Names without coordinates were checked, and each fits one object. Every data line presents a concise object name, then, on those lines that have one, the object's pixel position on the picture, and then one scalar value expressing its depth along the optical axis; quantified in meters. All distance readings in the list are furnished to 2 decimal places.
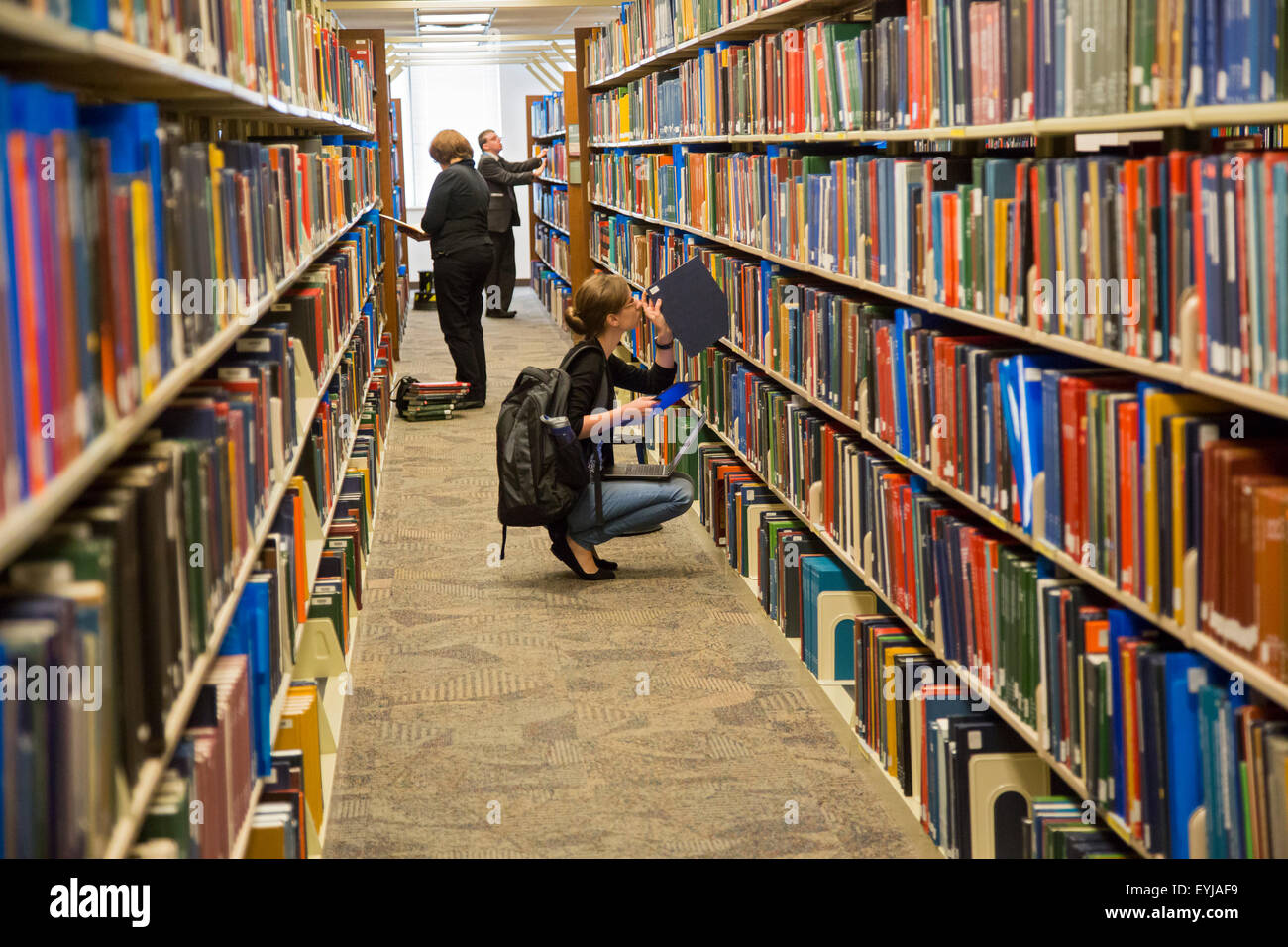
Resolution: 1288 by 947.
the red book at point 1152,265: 1.94
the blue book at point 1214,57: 1.82
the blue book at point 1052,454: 2.32
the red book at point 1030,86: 2.38
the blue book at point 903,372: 3.16
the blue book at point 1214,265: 1.78
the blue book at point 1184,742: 1.94
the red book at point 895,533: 3.28
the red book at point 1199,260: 1.82
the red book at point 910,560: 3.19
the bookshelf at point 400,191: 12.95
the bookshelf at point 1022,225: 1.85
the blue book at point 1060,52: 2.23
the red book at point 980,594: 2.72
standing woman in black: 8.32
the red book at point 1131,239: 2.01
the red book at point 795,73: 4.05
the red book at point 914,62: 3.04
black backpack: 4.58
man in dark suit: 11.99
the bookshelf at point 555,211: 10.34
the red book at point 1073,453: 2.22
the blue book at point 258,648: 2.34
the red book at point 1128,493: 2.04
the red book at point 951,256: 2.81
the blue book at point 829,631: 3.85
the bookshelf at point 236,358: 1.39
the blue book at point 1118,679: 2.15
